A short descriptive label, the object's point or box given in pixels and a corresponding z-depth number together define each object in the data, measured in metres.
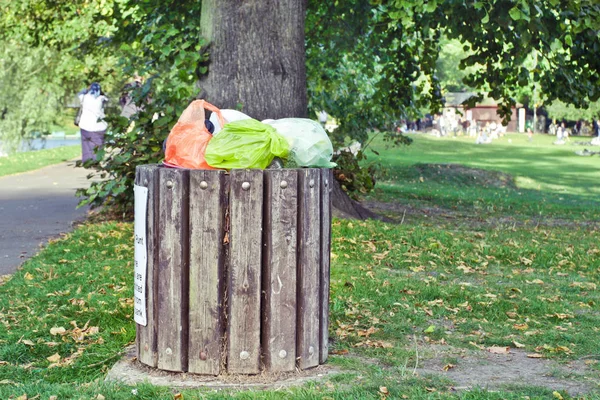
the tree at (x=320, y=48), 9.46
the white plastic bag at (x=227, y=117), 5.09
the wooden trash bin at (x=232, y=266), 4.52
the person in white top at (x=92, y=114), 14.86
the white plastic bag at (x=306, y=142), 4.93
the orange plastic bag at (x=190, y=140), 4.74
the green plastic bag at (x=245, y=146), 4.66
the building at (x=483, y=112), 106.56
